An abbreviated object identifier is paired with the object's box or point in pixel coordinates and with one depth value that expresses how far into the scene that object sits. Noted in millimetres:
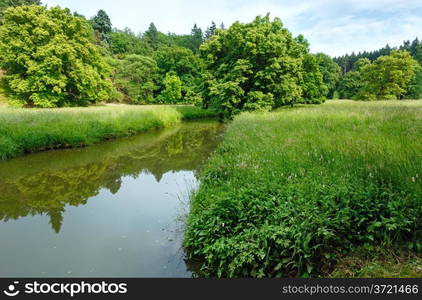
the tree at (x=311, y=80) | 30312
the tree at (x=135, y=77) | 47938
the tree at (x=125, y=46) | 66625
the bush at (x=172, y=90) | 47500
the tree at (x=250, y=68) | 20516
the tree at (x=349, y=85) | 60134
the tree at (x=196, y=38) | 77062
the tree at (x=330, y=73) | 60328
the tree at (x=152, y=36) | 78438
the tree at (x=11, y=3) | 48631
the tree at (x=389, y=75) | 39094
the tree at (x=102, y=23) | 71281
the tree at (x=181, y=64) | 50500
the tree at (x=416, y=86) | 42062
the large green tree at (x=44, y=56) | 28969
